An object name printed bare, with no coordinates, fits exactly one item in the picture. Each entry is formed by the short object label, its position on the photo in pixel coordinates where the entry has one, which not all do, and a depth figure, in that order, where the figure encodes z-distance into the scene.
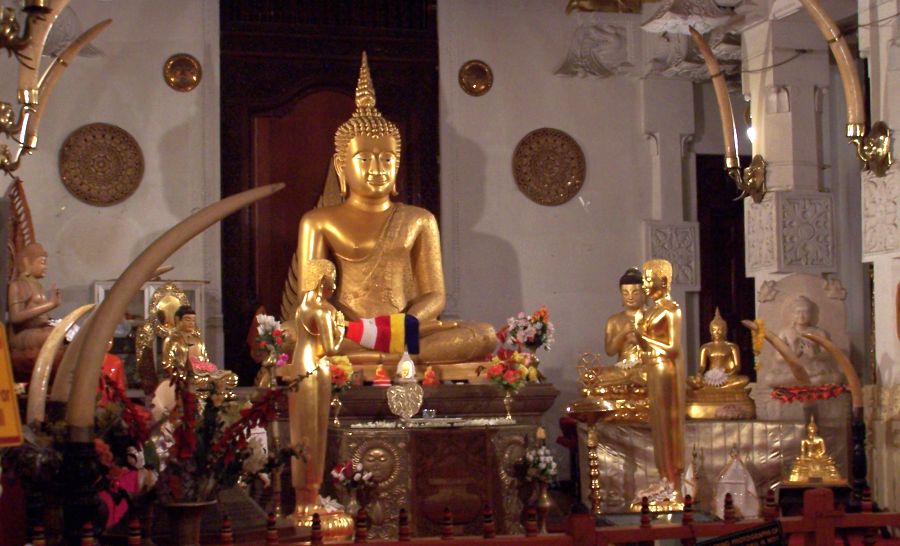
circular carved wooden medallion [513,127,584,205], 10.70
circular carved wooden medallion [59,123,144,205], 9.71
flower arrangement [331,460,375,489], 7.17
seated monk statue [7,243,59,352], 7.43
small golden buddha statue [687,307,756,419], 8.53
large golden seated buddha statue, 9.40
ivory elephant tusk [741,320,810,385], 8.39
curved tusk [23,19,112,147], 7.55
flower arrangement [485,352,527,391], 7.81
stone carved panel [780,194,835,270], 8.67
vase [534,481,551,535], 7.16
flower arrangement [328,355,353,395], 7.51
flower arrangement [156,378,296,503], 4.12
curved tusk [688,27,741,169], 8.59
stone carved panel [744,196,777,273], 8.72
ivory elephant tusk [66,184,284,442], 3.80
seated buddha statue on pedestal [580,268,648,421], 8.58
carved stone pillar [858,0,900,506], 7.50
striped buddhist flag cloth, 8.42
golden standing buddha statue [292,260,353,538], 6.78
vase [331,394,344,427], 7.63
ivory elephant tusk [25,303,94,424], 4.70
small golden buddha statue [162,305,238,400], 7.85
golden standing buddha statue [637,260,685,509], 7.59
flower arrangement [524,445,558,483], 7.42
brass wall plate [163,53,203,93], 9.96
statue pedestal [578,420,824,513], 8.22
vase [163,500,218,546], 4.09
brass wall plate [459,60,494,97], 10.59
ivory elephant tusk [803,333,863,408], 7.74
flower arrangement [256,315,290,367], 7.99
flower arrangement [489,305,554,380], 8.26
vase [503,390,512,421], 8.04
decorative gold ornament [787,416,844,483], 7.58
